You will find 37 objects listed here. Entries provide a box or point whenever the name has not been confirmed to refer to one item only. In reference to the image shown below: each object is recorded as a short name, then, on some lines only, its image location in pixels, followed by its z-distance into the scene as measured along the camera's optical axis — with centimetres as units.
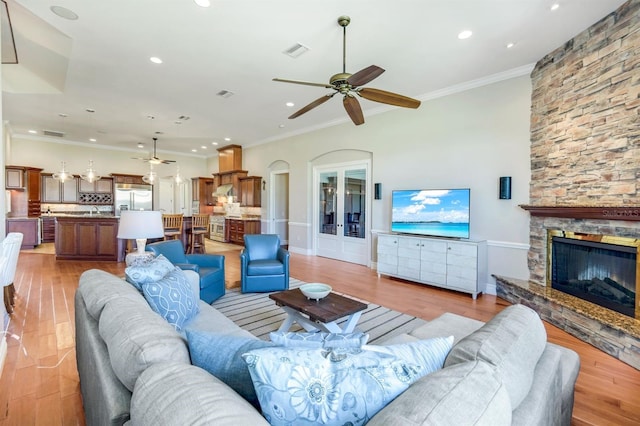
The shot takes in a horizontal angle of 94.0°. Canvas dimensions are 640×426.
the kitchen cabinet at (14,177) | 771
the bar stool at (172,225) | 692
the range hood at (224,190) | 962
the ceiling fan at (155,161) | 784
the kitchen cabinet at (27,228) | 768
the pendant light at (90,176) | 724
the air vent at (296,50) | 365
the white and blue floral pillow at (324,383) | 82
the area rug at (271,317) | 312
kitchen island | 640
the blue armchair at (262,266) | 421
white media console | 429
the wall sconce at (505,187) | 425
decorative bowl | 281
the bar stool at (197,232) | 727
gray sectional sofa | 74
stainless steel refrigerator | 1005
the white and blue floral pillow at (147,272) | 202
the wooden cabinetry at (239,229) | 907
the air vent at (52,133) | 818
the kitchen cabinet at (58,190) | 891
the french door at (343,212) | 639
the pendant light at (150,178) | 835
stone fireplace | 288
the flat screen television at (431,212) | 457
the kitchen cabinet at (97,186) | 946
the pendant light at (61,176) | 694
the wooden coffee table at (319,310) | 255
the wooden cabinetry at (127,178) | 994
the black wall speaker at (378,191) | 588
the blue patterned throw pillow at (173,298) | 193
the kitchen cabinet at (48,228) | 870
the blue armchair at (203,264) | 347
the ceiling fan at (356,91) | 277
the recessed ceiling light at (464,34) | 334
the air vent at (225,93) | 515
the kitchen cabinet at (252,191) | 899
